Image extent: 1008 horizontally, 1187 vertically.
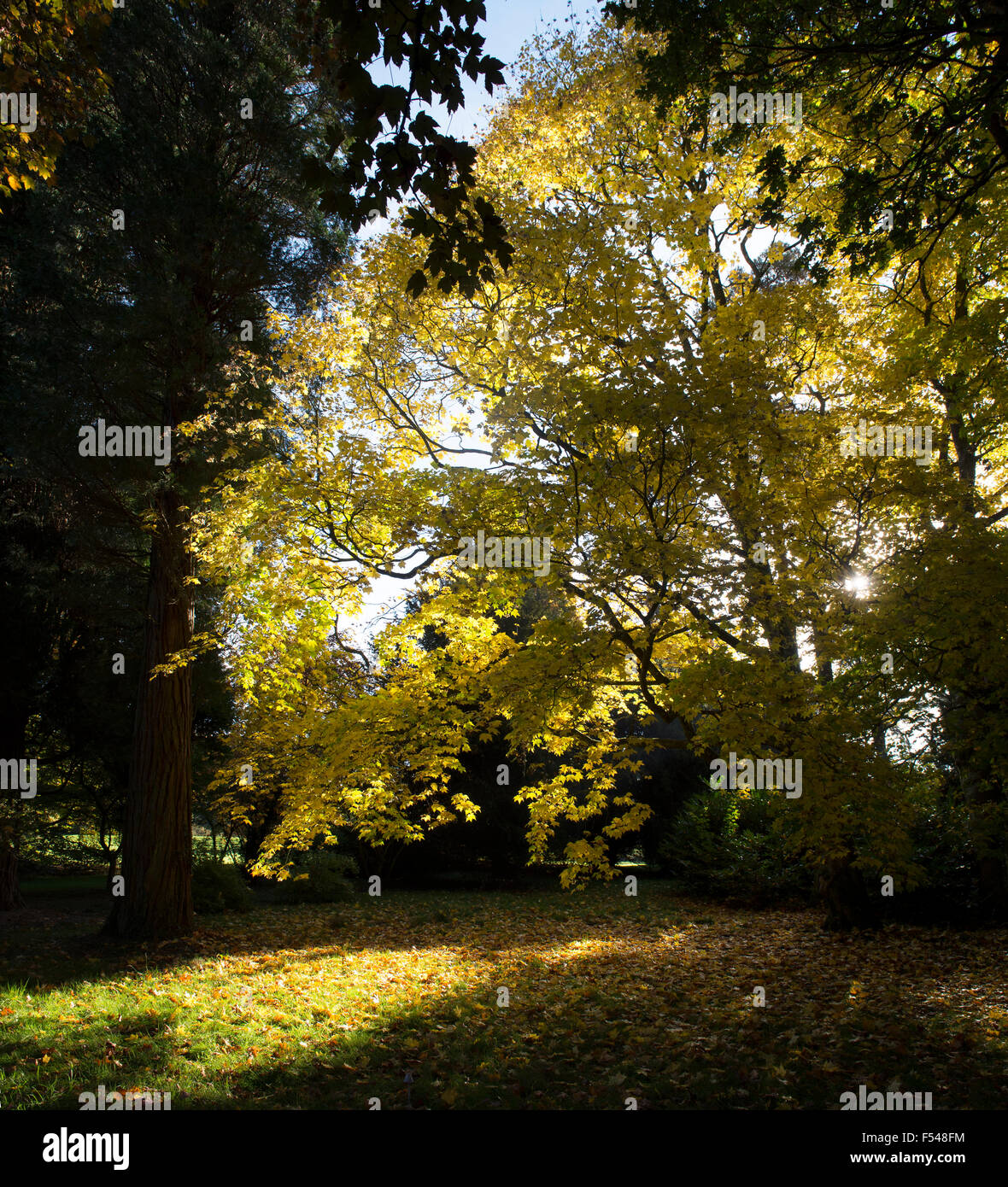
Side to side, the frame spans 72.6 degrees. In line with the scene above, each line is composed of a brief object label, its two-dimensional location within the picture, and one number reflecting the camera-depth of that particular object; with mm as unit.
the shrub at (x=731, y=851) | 14617
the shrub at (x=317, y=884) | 15984
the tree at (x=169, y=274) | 9492
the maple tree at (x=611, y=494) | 5391
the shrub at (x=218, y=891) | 12338
